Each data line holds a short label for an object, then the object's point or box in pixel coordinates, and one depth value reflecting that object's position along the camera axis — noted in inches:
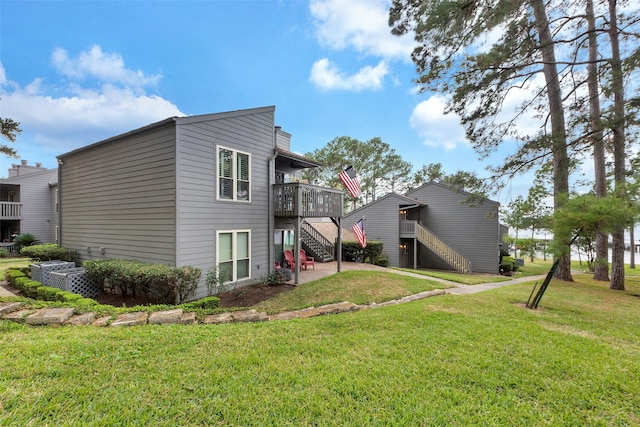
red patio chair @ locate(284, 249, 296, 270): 435.2
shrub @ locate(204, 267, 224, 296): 297.4
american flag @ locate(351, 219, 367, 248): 503.5
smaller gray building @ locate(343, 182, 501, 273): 692.7
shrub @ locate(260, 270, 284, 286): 358.6
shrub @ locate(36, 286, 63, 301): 243.0
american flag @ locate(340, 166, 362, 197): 414.9
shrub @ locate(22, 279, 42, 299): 273.3
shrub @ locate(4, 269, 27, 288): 330.4
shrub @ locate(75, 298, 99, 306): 209.9
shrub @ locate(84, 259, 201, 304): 253.8
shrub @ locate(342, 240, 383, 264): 622.2
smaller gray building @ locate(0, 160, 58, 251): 731.4
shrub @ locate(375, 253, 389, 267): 640.9
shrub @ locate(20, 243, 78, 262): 386.3
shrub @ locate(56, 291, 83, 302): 226.2
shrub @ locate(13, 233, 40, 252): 681.6
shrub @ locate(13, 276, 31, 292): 294.3
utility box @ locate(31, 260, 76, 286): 326.0
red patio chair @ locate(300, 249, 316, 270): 454.0
